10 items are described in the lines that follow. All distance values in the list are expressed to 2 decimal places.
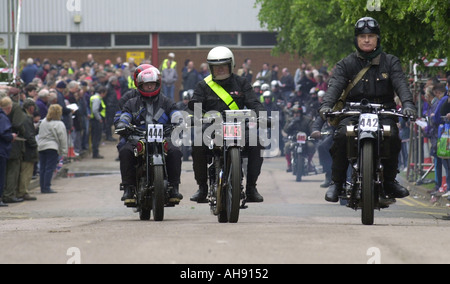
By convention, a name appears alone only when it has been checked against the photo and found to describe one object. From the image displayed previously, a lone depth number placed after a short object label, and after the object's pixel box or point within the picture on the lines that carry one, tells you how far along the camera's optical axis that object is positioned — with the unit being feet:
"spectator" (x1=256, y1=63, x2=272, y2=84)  124.88
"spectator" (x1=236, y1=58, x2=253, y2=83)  122.93
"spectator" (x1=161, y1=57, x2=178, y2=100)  122.21
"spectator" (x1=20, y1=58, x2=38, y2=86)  106.93
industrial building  152.56
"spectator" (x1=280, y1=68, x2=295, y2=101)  119.24
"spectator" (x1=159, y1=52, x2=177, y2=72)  123.54
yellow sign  153.58
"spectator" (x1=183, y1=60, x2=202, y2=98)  123.34
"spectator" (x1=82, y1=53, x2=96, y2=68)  136.73
